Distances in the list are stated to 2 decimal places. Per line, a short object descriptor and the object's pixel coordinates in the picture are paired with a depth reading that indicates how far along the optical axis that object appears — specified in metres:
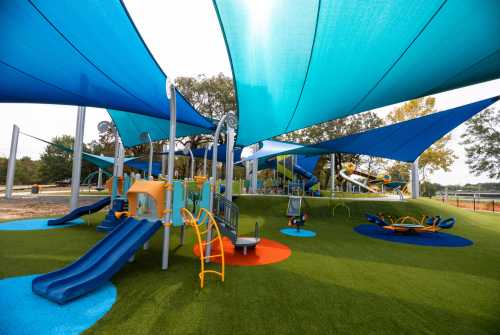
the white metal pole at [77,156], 10.66
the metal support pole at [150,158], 6.31
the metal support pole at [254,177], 17.91
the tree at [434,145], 21.83
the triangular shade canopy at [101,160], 15.34
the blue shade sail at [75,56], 3.70
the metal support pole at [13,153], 9.23
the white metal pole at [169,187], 4.74
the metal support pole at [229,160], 6.64
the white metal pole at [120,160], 8.95
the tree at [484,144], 24.02
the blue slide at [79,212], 8.73
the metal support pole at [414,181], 16.33
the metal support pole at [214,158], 5.50
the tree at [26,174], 41.19
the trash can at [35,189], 19.09
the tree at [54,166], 39.47
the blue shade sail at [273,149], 11.94
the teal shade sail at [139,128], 11.19
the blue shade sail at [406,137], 7.34
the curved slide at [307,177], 20.53
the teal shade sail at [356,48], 3.71
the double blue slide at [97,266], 3.49
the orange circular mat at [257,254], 5.39
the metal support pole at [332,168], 18.99
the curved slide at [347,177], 18.77
